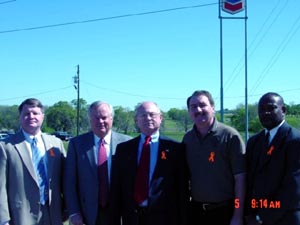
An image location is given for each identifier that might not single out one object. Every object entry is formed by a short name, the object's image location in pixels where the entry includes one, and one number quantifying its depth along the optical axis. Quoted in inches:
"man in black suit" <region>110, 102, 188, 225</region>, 176.7
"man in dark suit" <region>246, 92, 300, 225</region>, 158.1
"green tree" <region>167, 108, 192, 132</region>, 2333.9
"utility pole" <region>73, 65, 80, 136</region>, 1761.8
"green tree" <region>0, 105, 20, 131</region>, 3317.7
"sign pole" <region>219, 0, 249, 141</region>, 973.8
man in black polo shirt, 176.7
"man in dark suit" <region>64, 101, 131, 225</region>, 188.4
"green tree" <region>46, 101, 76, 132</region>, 3257.9
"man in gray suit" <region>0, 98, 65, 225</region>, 183.0
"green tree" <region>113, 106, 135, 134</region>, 2605.8
